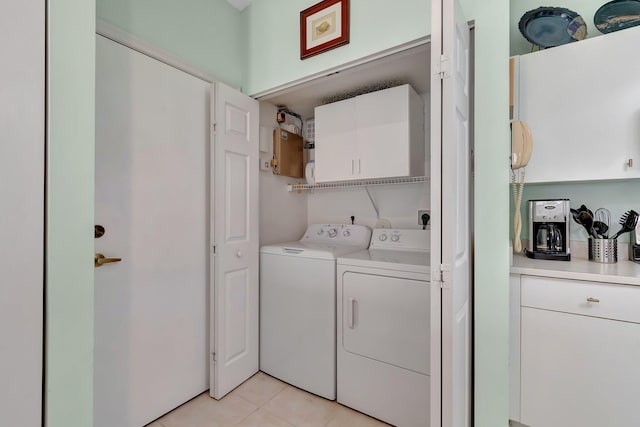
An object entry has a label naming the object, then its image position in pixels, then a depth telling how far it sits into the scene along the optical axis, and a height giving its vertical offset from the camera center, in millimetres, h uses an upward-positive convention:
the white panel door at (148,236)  1478 -130
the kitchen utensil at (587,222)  1620 -36
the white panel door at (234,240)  1925 -186
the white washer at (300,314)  1913 -716
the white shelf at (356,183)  2221 +284
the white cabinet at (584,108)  1449 +591
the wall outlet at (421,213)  2296 +19
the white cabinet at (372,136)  2025 +604
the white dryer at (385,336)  1591 -727
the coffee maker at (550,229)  1591 -79
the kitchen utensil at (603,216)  1671 -4
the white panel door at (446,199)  1036 +60
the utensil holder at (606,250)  1522 -189
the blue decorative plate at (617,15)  1478 +1077
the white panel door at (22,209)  705 +13
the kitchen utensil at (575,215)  1683 +5
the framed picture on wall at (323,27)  1748 +1210
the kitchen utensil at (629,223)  1537 -38
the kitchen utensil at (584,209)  1661 +40
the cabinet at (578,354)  1251 -648
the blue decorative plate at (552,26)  1548 +1068
